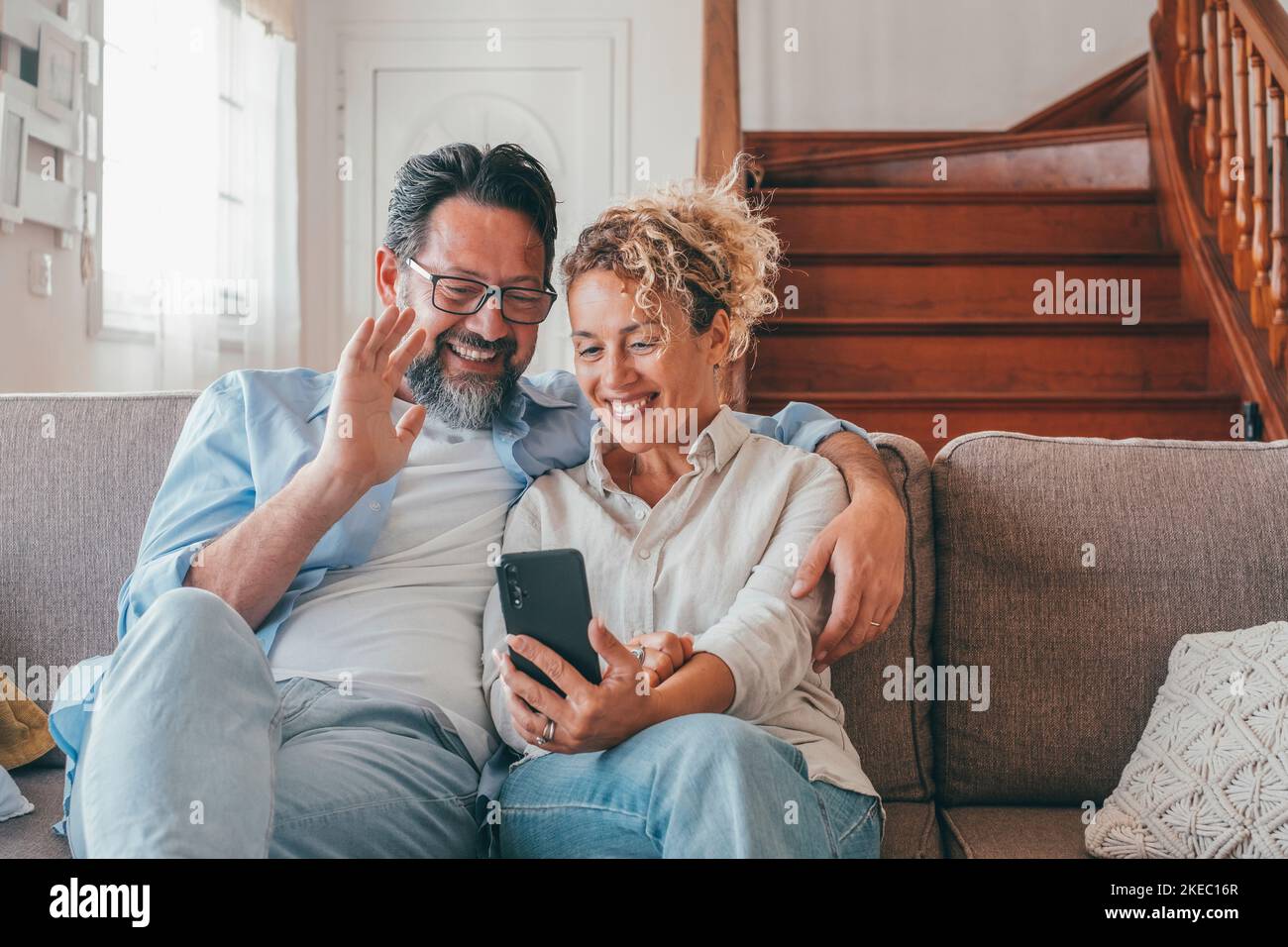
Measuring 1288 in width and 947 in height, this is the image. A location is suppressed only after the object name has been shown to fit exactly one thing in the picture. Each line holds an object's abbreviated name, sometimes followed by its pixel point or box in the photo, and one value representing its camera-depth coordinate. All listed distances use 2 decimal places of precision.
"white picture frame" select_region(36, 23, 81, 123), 2.71
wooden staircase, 2.91
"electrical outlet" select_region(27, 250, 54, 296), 2.80
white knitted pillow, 1.15
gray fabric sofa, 1.41
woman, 0.96
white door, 4.52
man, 0.91
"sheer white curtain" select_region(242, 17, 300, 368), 4.02
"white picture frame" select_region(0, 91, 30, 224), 2.56
